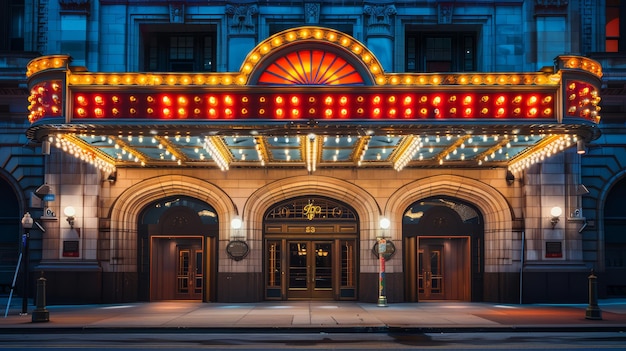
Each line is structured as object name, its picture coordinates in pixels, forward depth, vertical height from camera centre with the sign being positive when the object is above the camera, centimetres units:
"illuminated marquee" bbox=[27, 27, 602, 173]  2130 +365
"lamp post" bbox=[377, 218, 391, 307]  2667 -156
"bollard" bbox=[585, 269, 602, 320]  2114 -217
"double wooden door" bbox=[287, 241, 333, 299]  2975 -163
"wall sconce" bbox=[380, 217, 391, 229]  2847 +21
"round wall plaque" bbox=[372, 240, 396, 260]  2847 -80
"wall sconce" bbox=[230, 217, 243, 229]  2855 +19
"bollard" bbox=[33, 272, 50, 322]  2073 -226
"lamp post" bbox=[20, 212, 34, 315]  2313 -44
